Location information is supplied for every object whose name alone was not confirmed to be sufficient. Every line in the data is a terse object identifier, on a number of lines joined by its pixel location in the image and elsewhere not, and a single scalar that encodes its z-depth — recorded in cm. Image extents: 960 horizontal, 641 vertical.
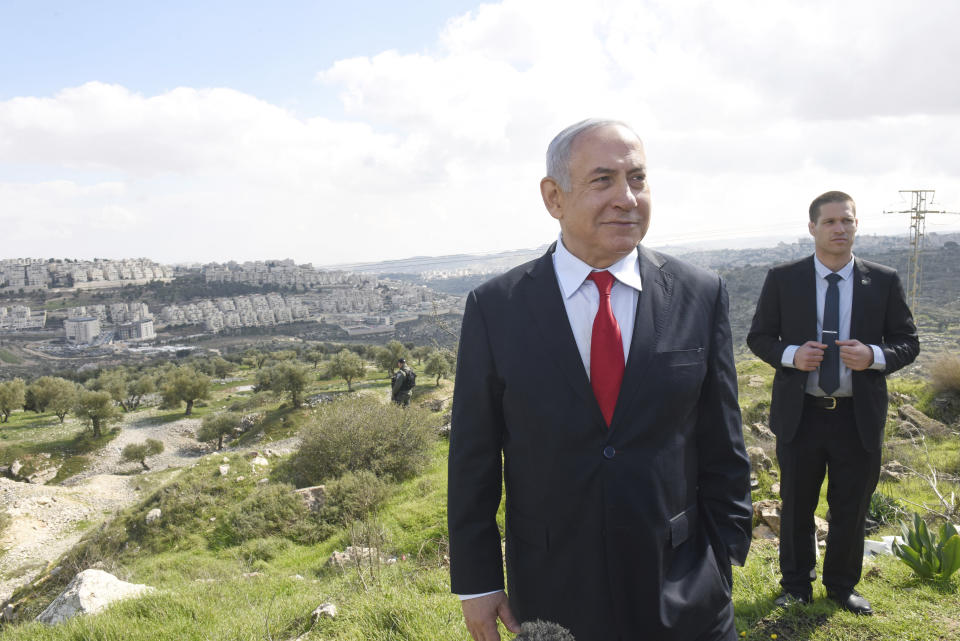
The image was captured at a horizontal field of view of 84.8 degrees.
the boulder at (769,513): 414
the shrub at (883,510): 408
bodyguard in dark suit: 252
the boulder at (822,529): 387
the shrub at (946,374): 796
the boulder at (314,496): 786
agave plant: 268
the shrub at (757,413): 836
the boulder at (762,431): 688
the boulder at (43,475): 2152
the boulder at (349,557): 514
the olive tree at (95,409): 2650
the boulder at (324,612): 305
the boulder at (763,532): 405
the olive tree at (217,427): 2444
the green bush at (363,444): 927
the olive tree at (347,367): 3023
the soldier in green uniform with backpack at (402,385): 1246
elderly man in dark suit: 133
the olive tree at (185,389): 3247
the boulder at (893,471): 522
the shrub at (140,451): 2317
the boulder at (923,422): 683
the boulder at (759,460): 566
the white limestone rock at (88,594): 365
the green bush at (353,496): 744
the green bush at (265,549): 678
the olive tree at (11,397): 3149
